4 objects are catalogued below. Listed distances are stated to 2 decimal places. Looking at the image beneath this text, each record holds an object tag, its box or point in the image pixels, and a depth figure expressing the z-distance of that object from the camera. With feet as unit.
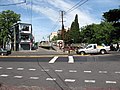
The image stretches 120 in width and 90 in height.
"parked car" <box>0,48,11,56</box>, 57.86
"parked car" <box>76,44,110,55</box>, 50.04
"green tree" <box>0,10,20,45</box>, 99.85
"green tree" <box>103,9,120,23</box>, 59.58
